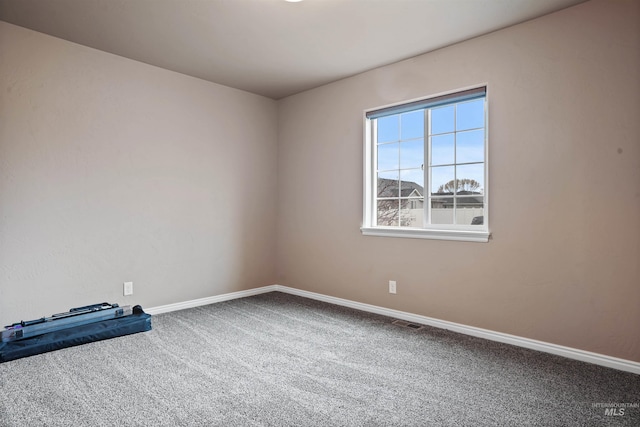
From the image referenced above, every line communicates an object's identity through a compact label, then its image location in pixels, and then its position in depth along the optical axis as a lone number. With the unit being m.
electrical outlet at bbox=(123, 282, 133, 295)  3.51
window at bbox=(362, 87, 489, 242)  3.17
